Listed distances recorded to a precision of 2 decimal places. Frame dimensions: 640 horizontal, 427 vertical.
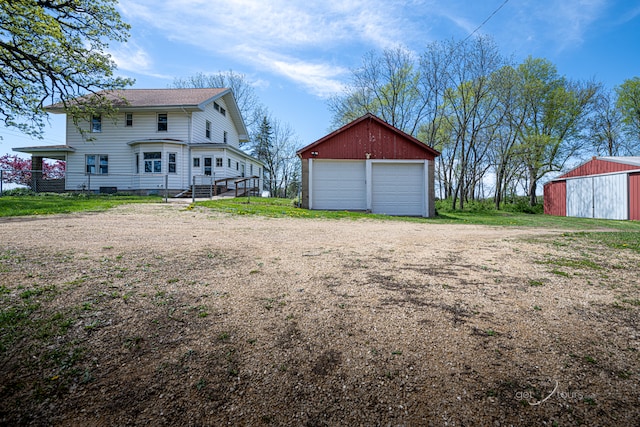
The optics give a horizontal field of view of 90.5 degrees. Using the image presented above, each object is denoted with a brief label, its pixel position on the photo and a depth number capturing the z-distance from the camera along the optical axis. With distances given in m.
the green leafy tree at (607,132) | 27.99
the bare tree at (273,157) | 38.53
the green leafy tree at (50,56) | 11.30
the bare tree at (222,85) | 35.25
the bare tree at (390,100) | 25.55
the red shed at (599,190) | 16.12
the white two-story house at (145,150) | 19.80
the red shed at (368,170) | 14.50
